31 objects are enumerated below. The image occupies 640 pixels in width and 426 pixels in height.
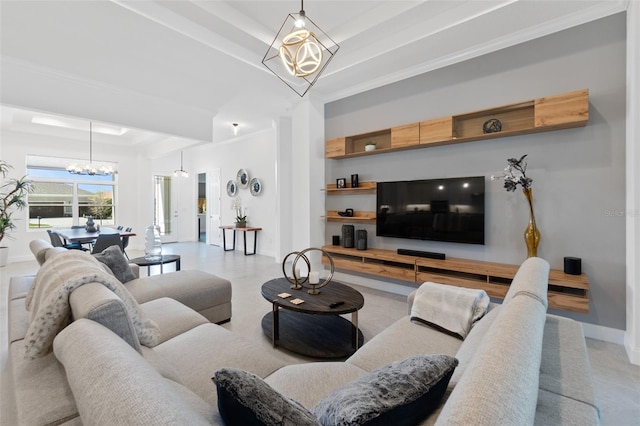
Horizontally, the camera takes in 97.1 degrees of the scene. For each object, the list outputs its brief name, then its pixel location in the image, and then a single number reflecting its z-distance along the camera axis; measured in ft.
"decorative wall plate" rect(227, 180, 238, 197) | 25.73
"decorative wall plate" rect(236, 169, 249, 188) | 24.56
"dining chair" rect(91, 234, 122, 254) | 14.09
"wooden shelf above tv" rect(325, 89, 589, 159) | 8.73
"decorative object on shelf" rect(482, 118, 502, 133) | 10.36
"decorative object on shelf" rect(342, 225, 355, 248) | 14.28
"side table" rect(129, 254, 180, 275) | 11.07
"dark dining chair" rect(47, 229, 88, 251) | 16.07
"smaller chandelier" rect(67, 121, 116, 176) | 20.66
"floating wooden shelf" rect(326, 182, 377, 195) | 13.88
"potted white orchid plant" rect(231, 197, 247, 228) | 24.06
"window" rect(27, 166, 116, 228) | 22.12
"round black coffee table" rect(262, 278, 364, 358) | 7.27
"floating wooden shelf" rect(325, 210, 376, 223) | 14.02
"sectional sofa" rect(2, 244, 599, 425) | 1.97
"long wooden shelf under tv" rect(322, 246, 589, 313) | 8.43
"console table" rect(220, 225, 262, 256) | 22.72
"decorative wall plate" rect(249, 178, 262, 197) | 23.36
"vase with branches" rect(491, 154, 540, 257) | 9.39
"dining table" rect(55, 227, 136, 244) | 15.58
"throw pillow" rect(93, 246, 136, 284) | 8.60
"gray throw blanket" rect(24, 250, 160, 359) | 3.72
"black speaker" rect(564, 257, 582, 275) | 8.71
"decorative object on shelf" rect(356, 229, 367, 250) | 13.79
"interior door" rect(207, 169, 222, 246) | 27.91
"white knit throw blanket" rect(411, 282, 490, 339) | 5.80
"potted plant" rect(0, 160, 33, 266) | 17.78
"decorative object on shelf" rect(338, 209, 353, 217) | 14.55
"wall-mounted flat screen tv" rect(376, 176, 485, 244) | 10.78
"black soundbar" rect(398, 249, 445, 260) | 11.52
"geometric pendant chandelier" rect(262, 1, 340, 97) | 7.20
